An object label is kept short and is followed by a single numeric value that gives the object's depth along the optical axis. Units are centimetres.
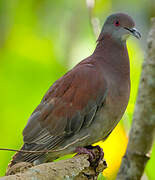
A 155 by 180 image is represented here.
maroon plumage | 709
